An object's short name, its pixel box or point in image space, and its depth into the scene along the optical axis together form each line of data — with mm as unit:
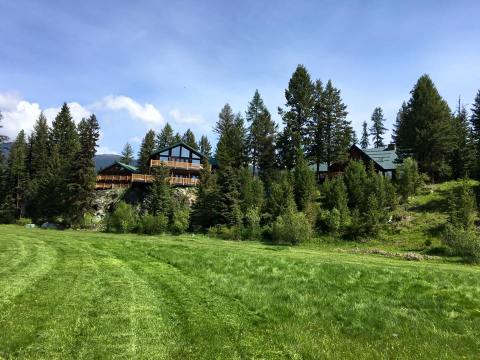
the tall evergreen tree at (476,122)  60062
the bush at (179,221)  42412
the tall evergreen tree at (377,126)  109062
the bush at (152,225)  41469
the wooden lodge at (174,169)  56844
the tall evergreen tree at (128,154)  103350
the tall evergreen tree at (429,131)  53312
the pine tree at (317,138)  57406
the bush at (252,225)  38906
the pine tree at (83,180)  51188
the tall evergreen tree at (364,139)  115250
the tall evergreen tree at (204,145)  104344
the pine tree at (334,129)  56969
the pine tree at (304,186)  42781
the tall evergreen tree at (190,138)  94581
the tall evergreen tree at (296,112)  56594
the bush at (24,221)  53141
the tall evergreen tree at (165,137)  91812
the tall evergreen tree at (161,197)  46062
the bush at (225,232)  39350
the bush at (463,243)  25970
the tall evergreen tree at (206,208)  44812
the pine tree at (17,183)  62156
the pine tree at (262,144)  58188
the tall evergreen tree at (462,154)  55094
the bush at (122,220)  42278
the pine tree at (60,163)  53581
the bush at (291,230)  35219
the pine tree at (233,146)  53125
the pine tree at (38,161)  59794
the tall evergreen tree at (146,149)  74712
